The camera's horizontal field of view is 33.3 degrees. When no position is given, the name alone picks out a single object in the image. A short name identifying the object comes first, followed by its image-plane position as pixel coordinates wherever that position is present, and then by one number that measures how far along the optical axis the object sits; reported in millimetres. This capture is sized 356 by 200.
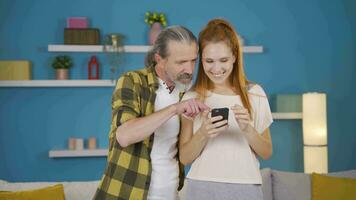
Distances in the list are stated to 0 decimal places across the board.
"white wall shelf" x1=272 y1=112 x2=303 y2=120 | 4992
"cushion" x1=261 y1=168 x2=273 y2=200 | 3451
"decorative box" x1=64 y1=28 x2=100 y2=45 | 4773
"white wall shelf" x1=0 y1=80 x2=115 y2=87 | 4738
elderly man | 1941
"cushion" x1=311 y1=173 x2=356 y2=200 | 3391
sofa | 3451
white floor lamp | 4766
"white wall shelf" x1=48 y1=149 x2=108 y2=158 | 4809
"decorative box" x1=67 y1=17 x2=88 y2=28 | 4812
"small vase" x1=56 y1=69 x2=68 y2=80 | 4812
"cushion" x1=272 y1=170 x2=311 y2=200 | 3449
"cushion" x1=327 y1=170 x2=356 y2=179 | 3518
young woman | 1825
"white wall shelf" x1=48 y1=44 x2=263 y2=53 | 4723
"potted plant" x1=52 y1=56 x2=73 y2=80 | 4812
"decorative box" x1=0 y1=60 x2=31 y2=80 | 4750
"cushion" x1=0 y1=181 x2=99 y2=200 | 3182
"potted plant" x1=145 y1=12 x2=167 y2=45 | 4824
